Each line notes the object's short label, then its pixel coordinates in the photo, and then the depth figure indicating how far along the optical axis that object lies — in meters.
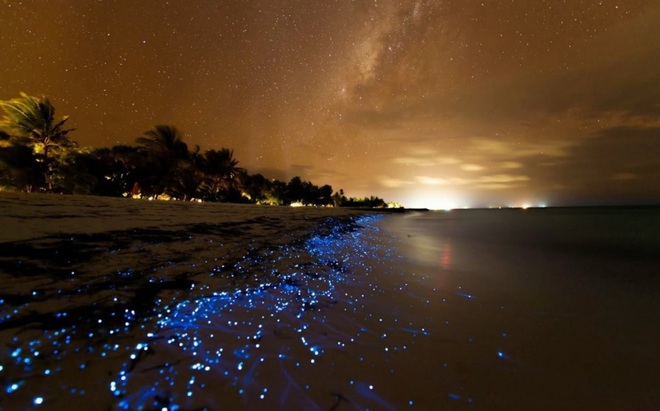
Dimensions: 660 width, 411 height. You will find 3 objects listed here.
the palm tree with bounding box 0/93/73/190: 20.48
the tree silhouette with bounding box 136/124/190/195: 32.94
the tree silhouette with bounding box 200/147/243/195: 41.72
